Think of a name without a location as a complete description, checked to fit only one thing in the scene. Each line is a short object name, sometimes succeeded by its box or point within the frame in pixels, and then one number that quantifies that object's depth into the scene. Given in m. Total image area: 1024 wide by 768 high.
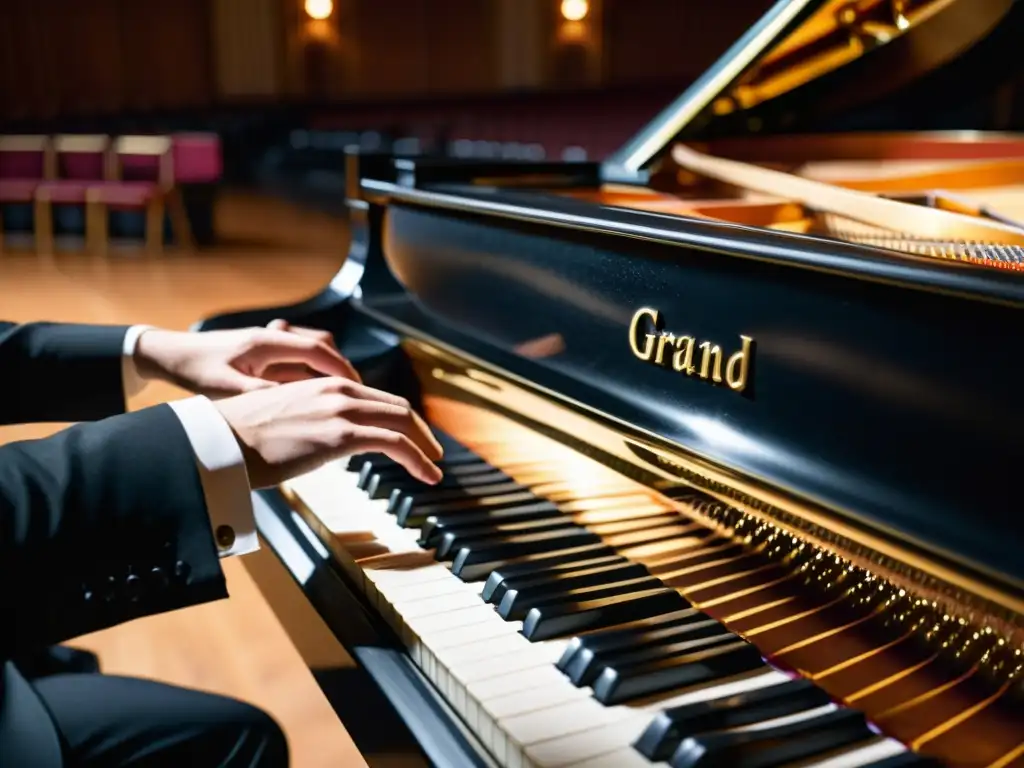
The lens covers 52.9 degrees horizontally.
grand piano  0.86
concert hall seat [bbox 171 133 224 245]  9.27
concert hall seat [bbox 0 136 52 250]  9.68
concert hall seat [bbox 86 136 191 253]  9.14
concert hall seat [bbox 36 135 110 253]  9.30
